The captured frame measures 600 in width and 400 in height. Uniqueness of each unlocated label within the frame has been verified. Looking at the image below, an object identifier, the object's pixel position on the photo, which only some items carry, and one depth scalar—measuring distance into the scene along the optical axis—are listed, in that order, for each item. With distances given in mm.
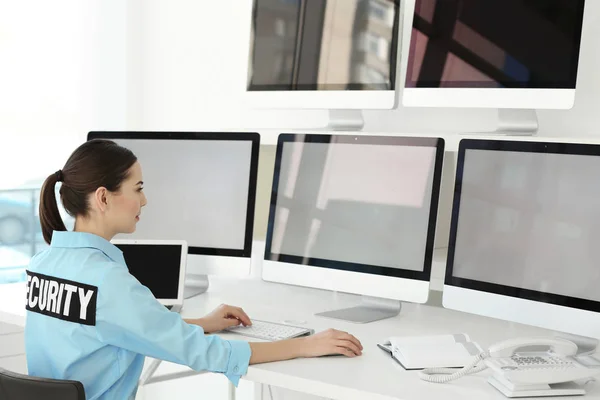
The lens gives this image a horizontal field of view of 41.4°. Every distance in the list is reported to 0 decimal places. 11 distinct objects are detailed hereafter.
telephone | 1449
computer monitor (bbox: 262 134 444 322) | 1974
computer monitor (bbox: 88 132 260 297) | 2229
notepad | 1603
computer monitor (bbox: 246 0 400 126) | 2252
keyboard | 1788
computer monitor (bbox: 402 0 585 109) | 1931
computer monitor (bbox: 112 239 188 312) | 2062
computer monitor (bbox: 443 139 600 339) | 1696
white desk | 1486
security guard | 1457
